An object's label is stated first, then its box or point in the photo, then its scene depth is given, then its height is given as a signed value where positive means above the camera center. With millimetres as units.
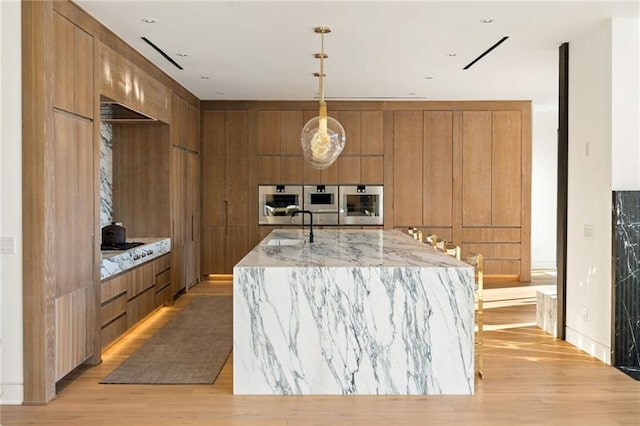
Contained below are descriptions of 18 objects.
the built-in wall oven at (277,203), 9148 -22
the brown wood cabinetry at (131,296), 5008 -852
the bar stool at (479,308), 4422 -767
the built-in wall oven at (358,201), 9195 +5
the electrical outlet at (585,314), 5082 -903
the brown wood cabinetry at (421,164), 9125 +536
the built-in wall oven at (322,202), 9172 -9
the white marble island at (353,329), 3900 -784
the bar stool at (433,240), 5523 -339
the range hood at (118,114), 5607 +851
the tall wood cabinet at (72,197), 4020 +34
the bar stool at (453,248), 4732 -366
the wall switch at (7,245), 3762 -254
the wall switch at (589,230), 5000 -232
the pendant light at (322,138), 5312 +536
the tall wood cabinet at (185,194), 7422 +92
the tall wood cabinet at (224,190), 9109 +165
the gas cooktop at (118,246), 5805 -412
